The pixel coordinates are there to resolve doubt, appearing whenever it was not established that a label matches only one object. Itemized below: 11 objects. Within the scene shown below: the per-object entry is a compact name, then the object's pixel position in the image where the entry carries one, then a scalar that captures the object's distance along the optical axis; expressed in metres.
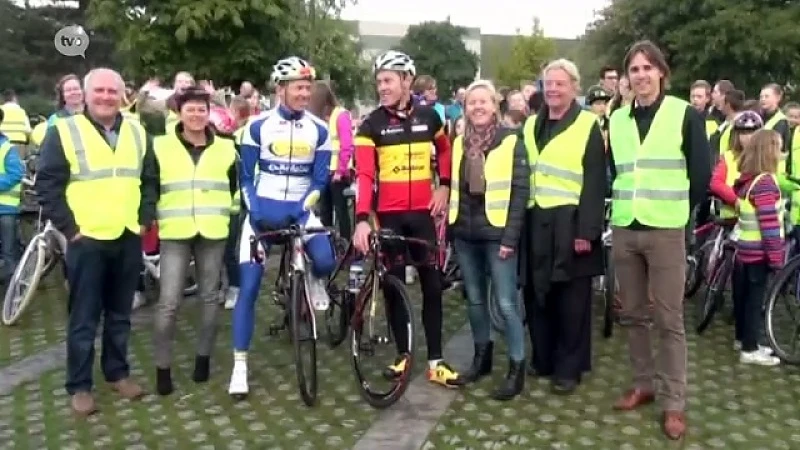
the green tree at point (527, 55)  72.19
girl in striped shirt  7.73
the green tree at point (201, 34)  30.81
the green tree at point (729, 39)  39.44
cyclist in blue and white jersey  6.87
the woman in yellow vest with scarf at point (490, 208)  6.68
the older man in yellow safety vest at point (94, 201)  6.56
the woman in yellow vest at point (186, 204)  7.04
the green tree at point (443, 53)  87.25
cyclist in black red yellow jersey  6.71
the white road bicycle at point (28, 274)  9.25
